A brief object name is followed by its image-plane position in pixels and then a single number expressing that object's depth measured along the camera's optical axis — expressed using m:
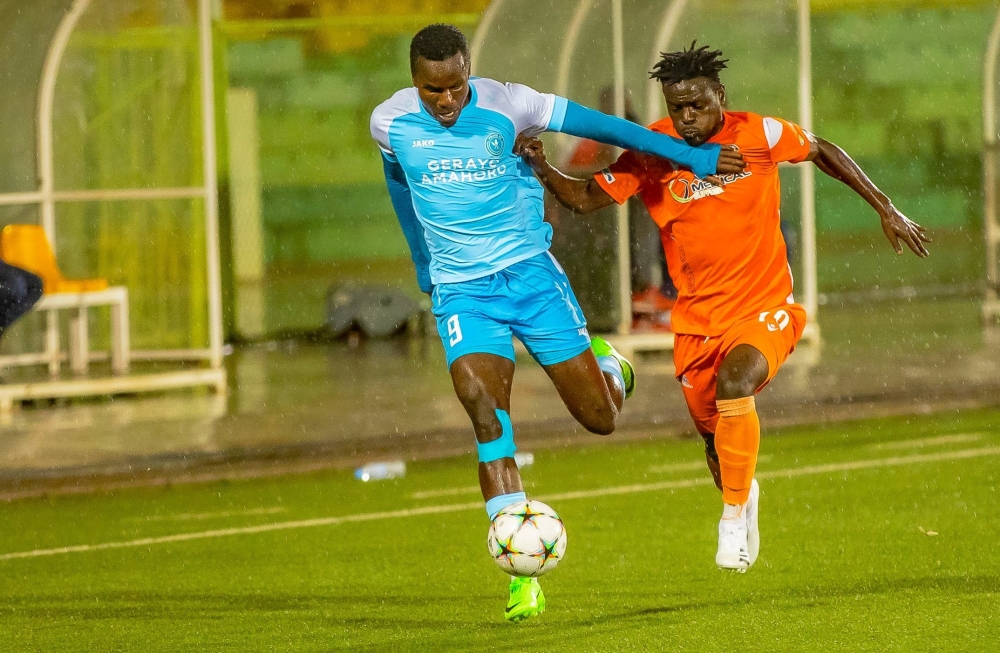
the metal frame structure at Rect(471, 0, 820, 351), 29.58
